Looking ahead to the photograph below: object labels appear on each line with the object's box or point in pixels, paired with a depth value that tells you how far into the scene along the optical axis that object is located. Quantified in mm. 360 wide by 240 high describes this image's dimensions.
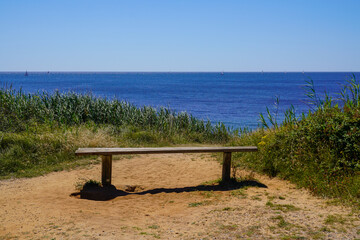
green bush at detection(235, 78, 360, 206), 5914
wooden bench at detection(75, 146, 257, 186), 6406
